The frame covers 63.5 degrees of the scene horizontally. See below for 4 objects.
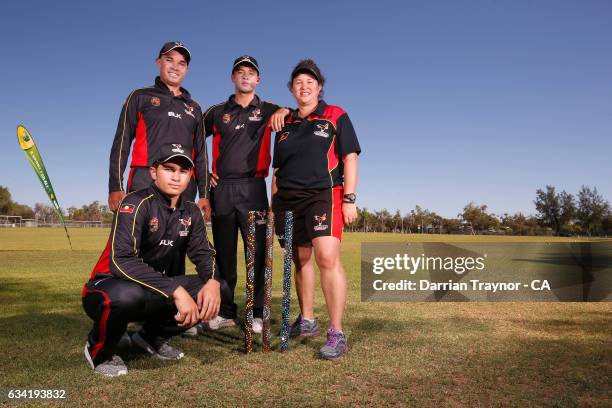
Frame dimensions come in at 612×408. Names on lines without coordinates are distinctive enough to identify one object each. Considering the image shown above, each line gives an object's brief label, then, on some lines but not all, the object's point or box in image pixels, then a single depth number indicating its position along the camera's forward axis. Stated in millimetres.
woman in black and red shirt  4664
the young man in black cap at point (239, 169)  5586
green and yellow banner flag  11625
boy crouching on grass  3723
